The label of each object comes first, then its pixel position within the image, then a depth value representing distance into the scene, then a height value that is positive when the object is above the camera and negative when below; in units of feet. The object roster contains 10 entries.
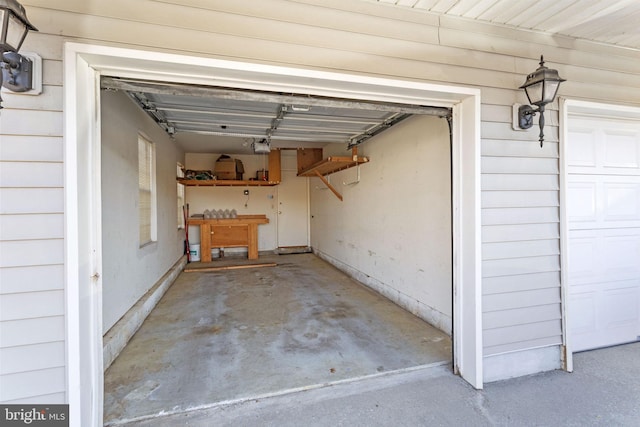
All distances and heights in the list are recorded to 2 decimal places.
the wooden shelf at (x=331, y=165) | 15.11 +2.90
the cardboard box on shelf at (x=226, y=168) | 24.20 +3.92
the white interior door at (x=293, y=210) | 27.84 +0.37
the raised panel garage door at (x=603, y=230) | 8.80 -0.63
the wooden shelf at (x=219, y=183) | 22.12 +2.61
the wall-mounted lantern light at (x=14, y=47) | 3.83 +2.44
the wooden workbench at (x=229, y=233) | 23.48 -1.53
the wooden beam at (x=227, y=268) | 19.94 -3.81
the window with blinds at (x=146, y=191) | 12.09 +1.08
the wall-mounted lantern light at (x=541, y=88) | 6.59 +2.87
